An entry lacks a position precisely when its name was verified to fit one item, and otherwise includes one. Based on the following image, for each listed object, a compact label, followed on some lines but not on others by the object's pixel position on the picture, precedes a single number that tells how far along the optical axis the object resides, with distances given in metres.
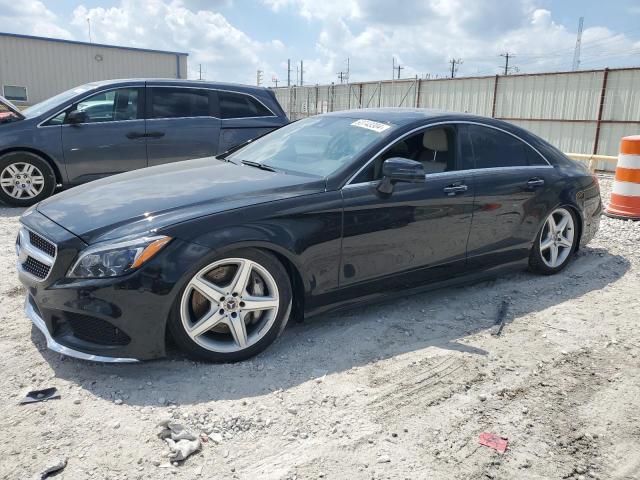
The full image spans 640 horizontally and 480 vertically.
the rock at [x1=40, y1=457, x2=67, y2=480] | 2.32
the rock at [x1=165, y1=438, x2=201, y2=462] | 2.47
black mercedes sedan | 3.00
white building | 27.14
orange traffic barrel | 7.14
